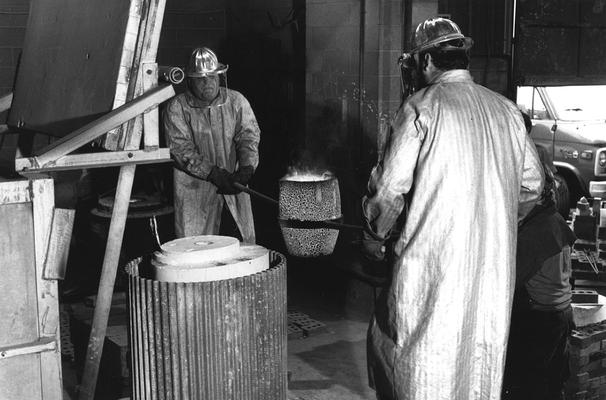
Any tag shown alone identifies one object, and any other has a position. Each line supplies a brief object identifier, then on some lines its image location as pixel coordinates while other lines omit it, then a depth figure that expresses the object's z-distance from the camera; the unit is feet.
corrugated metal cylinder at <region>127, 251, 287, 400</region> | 10.93
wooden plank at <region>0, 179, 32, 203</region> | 10.77
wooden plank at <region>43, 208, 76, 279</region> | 11.16
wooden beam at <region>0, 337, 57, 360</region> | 11.15
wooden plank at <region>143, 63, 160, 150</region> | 11.94
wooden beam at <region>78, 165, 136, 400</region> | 12.14
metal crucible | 18.92
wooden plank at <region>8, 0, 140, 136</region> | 12.09
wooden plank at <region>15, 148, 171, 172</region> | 11.37
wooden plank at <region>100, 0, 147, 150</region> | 11.51
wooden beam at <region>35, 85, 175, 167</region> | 11.36
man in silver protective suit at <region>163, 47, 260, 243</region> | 18.47
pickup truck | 34.42
